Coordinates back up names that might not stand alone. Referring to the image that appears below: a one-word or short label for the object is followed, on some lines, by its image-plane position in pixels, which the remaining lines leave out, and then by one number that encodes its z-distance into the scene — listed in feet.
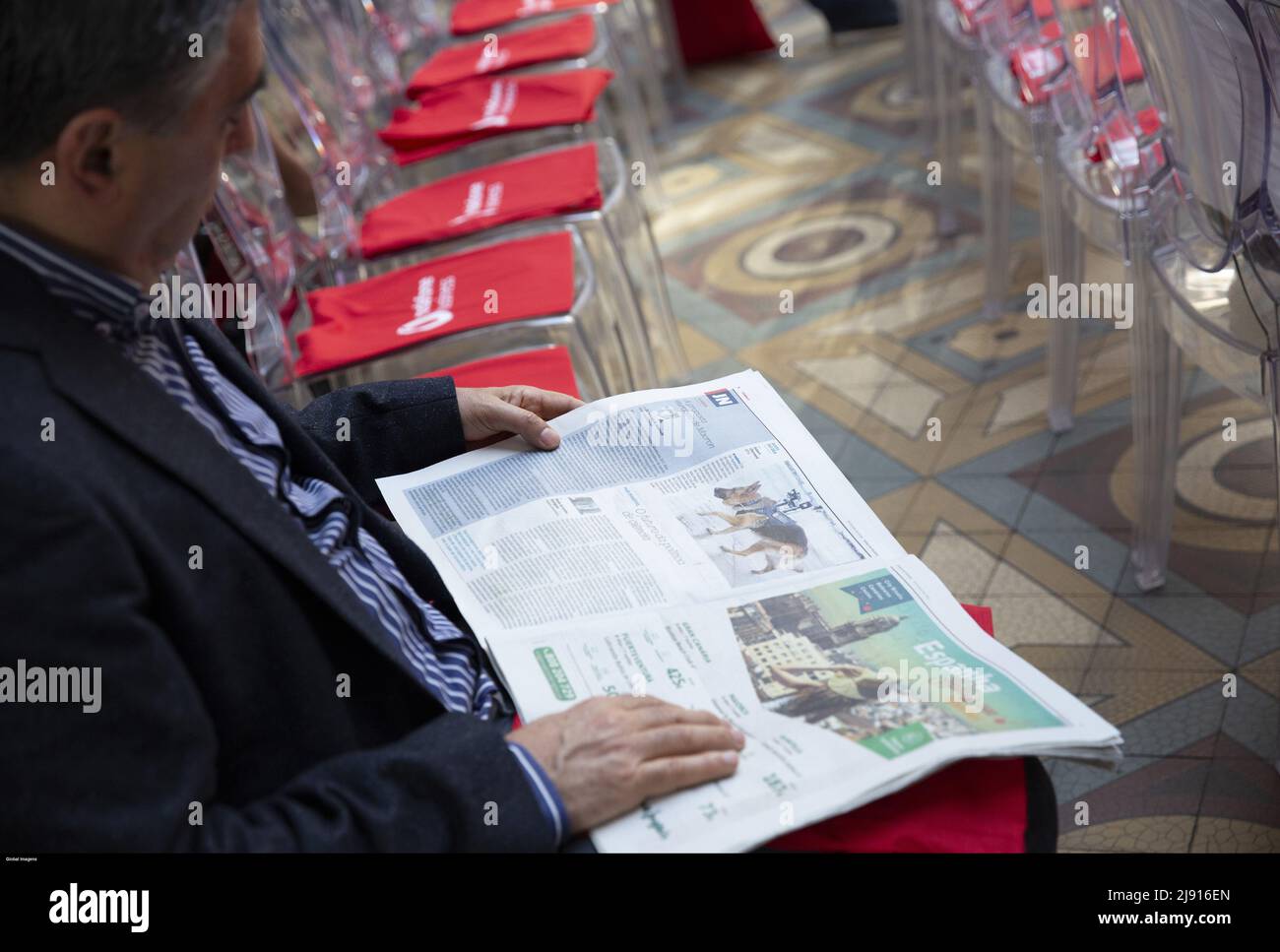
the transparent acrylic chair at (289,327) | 5.64
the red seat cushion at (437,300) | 5.64
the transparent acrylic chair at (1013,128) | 7.00
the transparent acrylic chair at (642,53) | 12.19
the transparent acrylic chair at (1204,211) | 4.39
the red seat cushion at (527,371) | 5.10
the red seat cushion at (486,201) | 6.74
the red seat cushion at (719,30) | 14.51
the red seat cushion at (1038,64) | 6.91
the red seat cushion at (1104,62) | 5.96
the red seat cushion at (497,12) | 10.75
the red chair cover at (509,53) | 9.21
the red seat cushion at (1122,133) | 5.84
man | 2.23
